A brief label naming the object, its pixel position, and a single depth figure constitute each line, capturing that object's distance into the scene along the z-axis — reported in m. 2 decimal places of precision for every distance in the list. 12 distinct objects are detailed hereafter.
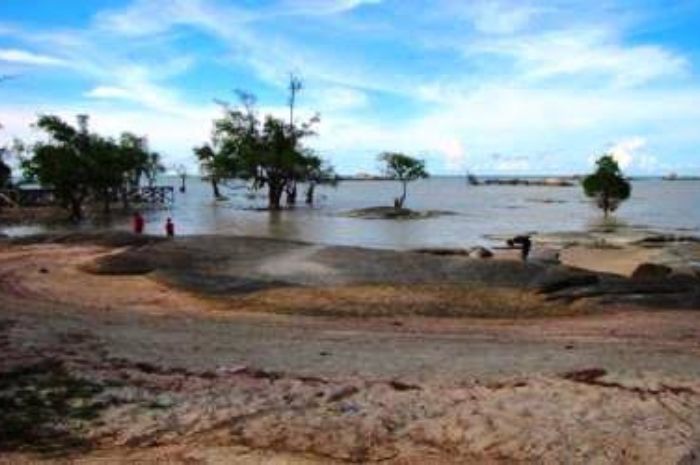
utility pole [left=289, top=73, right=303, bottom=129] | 80.69
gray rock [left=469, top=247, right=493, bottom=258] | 33.00
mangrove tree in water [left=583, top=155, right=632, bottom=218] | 65.94
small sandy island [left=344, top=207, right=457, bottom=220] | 71.19
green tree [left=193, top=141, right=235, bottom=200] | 84.84
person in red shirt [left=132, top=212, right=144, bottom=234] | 40.12
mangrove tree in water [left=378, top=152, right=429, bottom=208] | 88.69
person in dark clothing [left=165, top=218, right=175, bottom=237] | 36.34
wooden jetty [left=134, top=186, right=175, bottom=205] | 95.56
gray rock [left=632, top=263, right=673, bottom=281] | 25.08
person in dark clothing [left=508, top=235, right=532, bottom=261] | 33.45
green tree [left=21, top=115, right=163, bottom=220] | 62.00
